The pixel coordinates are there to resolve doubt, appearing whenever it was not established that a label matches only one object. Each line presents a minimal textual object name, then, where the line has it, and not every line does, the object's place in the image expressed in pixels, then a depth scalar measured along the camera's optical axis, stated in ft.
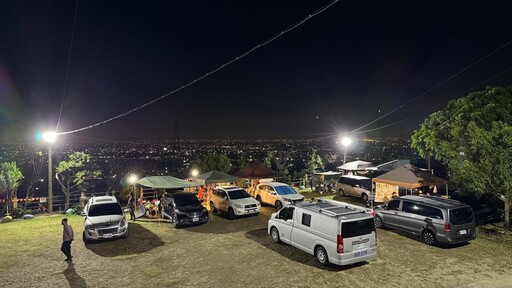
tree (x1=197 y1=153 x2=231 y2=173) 102.99
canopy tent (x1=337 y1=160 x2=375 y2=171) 91.18
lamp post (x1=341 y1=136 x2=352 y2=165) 85.35
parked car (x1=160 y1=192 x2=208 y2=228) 48.98
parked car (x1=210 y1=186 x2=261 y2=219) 53.78
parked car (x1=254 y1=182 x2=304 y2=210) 59.62
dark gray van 36.96
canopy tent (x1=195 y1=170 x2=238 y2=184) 61.26
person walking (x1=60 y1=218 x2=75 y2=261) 34.30
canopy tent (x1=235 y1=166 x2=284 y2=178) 73.36
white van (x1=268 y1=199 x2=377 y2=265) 30.07
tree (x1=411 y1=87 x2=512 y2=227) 43.56
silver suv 40.09
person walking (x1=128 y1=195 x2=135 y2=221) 54.23
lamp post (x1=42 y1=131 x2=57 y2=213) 60.08
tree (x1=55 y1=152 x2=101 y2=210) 82.48
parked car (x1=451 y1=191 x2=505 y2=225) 49.60
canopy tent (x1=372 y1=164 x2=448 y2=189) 57.36
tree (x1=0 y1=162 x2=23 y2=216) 71.92
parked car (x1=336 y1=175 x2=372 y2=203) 71.77
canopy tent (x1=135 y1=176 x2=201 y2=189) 54.29
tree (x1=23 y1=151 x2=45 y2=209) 133.65
